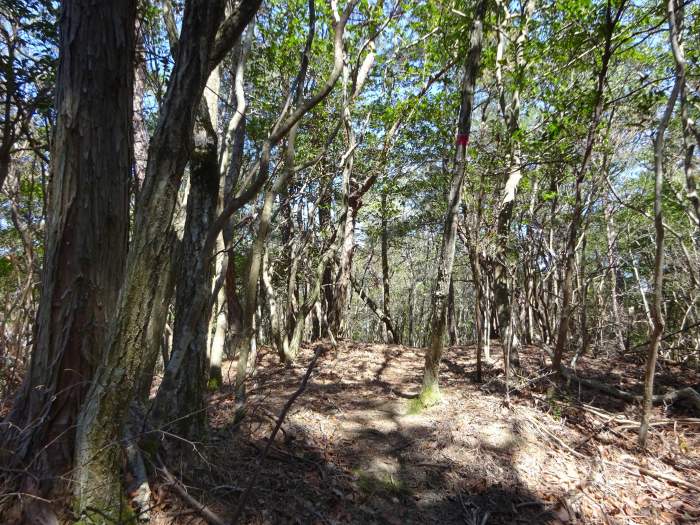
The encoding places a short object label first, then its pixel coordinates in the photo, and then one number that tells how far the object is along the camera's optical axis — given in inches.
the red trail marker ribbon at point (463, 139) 179.5
